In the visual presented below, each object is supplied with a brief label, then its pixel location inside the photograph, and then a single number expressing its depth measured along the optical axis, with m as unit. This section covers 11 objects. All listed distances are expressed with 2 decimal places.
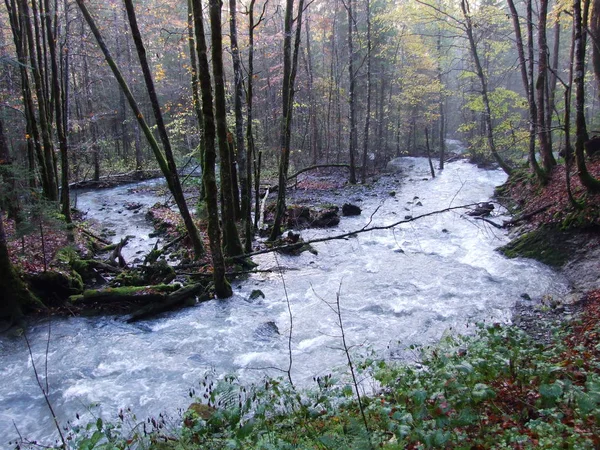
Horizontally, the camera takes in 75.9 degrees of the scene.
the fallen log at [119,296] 7.99
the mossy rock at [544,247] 8.91
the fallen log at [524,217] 11.14
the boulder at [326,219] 14.43
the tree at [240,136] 10.59
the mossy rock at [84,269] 8.86
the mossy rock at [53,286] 7.71
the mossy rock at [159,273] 8.91
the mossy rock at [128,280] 8.79
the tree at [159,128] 8.63
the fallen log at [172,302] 7.78
